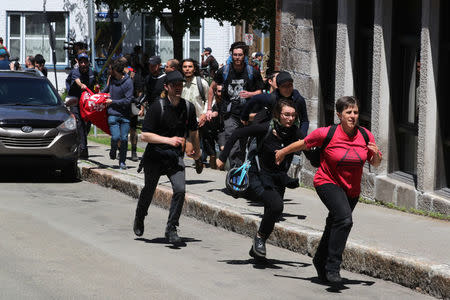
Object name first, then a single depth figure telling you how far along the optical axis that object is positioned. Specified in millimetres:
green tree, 28297
